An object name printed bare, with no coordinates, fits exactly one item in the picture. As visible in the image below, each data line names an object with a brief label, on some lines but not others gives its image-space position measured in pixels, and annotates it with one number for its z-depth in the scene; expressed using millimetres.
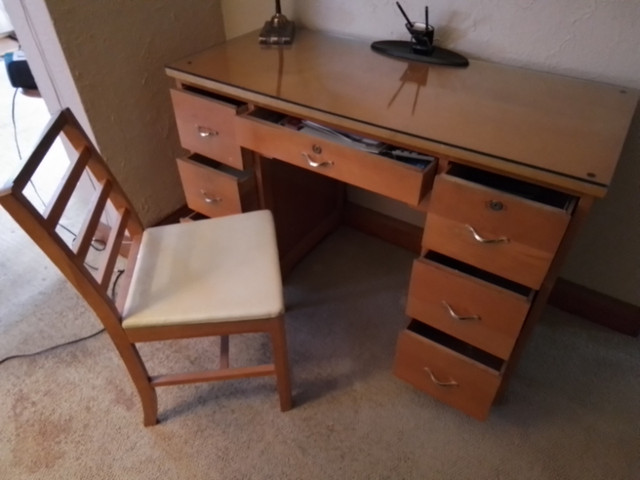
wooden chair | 924
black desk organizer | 1209
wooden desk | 864
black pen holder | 1214
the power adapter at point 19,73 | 1535
